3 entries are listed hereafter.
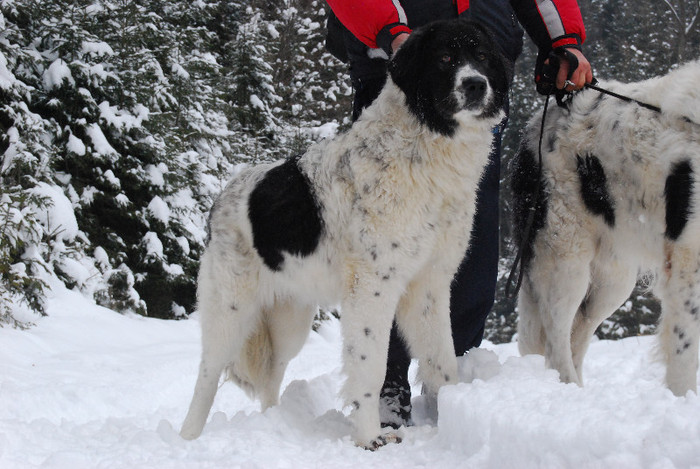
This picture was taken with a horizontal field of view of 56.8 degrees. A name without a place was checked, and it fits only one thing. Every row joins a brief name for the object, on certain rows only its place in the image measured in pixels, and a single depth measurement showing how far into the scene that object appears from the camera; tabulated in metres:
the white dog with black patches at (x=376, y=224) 2.95
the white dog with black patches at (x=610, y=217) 3.24
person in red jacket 3.45
